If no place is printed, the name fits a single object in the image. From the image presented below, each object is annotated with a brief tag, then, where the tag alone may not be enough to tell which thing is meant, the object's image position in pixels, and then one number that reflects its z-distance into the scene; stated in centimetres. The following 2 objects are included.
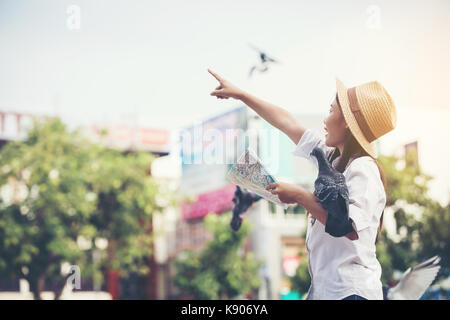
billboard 1853
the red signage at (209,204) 1942
